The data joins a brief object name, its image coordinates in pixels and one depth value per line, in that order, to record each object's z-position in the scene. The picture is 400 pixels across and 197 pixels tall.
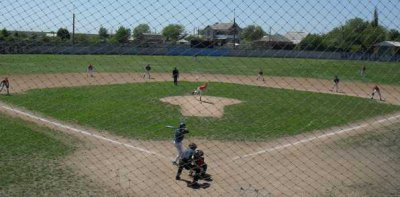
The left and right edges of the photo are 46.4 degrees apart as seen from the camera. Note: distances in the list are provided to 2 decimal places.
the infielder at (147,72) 32.41
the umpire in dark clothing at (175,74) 28.30
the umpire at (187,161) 11.15
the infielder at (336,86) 28.72
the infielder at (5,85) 23.05
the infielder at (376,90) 25.41
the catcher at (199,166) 11.13
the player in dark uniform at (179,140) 12.48
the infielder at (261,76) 33.53
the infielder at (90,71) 32.31
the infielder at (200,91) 21.88
